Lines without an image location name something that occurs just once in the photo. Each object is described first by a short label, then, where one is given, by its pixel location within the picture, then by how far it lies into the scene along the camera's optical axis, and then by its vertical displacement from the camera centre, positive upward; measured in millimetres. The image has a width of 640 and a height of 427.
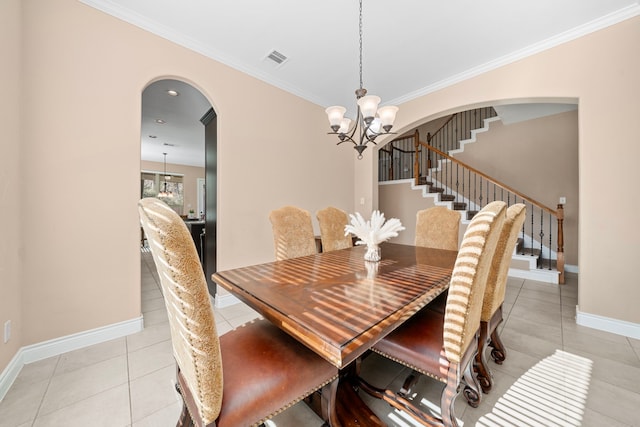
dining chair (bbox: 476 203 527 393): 1421 -412
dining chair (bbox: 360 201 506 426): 964 -589
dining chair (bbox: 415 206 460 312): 2494 -167
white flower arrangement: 1797 -139
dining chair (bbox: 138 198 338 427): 649 -603
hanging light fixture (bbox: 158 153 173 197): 8312 +705
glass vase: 1833 -312
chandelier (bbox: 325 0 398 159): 1960 +836
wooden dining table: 815 -391
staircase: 4008 +414
